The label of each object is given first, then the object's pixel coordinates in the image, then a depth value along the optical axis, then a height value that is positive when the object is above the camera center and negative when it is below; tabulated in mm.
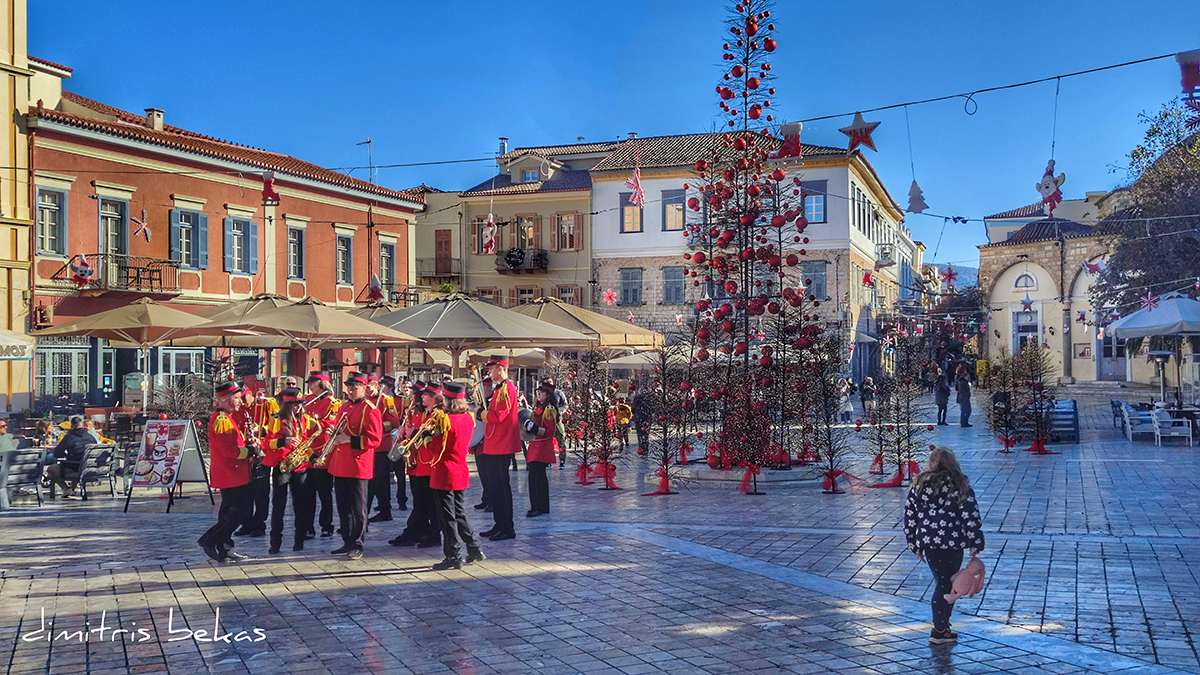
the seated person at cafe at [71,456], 13680 -1064
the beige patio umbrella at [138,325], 16250 +714
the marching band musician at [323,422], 10219 -502
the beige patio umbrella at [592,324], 20312 +829
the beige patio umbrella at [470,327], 16203 +626
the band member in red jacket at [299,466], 9859 -870
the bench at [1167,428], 19500 -1236
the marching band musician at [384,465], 11523 -1058
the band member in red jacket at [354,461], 9375 -813
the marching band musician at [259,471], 10078 -975
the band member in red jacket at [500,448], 10320 -793
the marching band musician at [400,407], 11992 -434
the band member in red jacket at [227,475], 9000 -876
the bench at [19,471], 12711 -1171
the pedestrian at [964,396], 25391 -815
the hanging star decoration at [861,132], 15305 +3306
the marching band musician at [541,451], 12047 -943
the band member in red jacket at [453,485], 8758 -952
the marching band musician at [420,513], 9953 -1348
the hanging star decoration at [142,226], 28481 +3825
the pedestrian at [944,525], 6383 -972
